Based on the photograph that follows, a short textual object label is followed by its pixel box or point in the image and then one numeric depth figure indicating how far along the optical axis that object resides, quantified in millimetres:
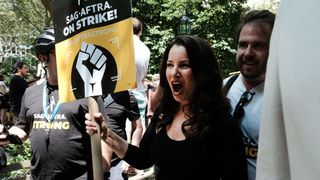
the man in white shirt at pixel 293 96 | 753
